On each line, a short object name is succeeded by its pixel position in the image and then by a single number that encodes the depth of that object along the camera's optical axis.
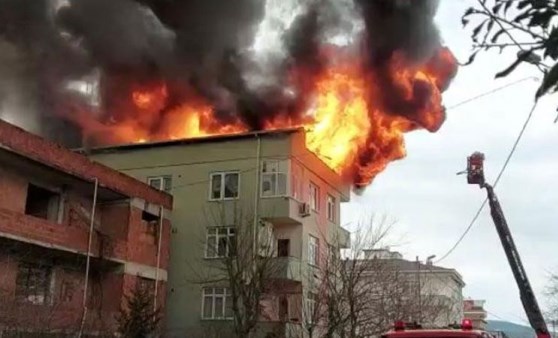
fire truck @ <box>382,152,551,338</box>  17.21
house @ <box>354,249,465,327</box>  29.19
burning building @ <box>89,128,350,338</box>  29.38
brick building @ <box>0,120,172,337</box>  21.48
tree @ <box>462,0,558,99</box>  3.26
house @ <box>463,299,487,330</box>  82.53
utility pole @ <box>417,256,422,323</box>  34.25
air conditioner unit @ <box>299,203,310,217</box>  30.88
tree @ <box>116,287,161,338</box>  20.53
